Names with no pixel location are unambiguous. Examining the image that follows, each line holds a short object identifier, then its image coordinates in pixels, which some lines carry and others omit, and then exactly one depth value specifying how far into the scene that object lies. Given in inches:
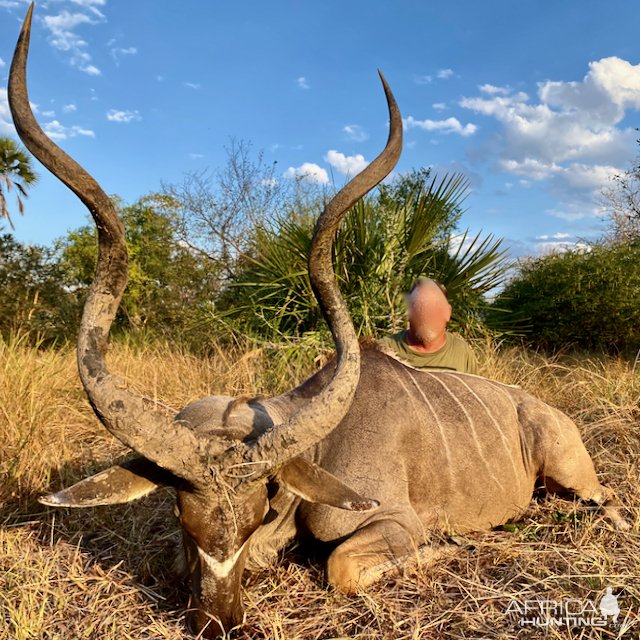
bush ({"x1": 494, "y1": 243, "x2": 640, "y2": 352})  405.7
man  182.7
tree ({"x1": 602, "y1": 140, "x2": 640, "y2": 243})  611.5
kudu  92.0
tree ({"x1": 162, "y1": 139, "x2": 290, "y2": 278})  491.2
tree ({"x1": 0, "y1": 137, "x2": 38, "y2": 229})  693.3
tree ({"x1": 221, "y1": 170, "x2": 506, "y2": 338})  298.8
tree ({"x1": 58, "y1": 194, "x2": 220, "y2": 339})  445.1
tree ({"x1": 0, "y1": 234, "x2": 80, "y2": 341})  432.7
